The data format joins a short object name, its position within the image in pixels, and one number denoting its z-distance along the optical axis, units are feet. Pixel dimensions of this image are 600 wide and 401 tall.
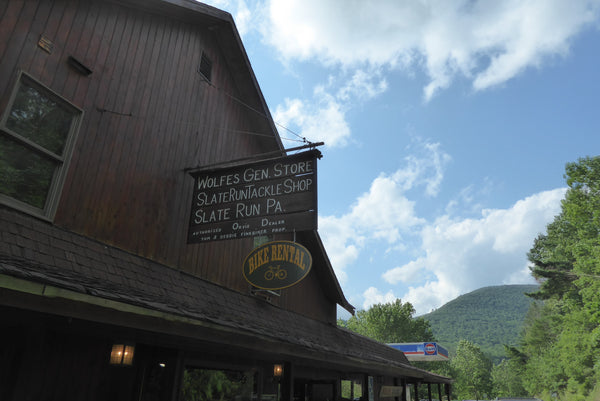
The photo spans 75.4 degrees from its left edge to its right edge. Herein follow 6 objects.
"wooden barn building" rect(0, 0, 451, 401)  15.55
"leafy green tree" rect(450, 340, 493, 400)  214.07
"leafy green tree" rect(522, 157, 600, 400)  69.97
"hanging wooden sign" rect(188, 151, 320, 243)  21.30
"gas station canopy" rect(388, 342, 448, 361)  100.68
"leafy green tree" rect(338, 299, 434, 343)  207.62
